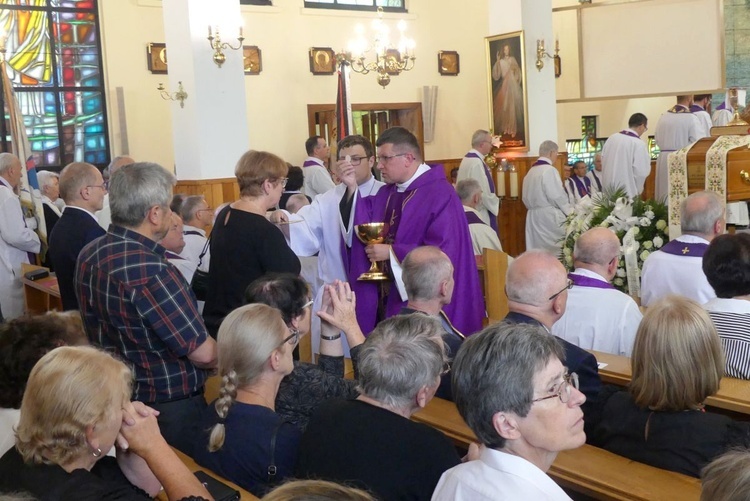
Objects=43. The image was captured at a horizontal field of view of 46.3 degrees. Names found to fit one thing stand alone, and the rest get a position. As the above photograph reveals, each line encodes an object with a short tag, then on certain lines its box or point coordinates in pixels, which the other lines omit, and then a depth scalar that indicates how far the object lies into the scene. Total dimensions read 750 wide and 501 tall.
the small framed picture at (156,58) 11.92
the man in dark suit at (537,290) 3.36
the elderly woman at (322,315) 3.20
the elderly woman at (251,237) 4.27
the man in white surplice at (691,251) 4.70
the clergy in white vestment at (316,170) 10.32
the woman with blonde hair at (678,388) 2.57
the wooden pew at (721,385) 3.03
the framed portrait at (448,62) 14.80
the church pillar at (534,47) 11.83
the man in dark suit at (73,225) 4.73
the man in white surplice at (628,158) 11.52
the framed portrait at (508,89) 11.96
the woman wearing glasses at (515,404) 2.12
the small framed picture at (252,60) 12.66
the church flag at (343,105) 9.27
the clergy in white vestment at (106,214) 7.89
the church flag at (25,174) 7.38
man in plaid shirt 3.13
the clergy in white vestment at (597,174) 13.51
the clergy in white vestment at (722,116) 11.85
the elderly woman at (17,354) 2.77
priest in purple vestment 4.88
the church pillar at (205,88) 9.41
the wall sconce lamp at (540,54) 11.84
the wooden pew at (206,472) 2.53
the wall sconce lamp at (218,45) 9.45
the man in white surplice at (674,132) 11.50
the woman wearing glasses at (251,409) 2.71
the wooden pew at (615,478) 2.48
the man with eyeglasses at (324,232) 5.41
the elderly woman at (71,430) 2.26
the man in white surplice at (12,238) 6.86
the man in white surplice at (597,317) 3.95
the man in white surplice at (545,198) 10.95
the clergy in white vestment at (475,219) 7.46
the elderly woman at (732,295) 3.29
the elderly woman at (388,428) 2.33
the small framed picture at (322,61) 13.38
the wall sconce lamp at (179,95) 9.57
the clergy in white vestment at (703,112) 11.73
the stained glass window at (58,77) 11.46
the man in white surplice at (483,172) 10.67
